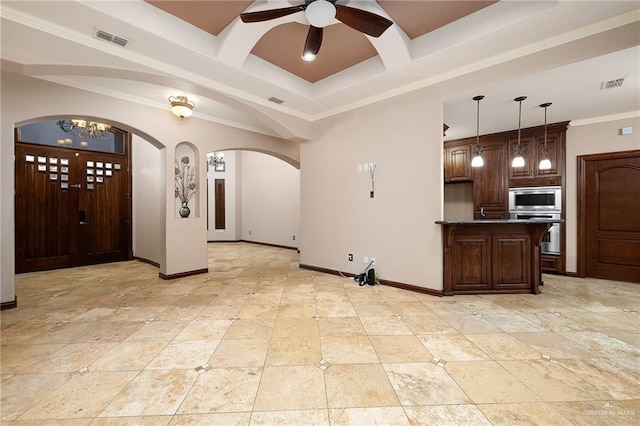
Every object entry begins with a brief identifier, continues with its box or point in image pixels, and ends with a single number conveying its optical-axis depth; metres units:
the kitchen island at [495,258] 3.77
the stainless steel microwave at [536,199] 5.00
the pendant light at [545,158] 4.83
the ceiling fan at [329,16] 2.30
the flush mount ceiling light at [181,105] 4.17
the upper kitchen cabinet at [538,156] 4.98
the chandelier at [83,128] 5.55
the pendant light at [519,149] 3.95
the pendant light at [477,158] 4.15
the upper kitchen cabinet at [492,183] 5.49
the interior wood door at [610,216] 4.45
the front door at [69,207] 5.11
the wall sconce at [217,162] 9.95
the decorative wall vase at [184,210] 4.96
